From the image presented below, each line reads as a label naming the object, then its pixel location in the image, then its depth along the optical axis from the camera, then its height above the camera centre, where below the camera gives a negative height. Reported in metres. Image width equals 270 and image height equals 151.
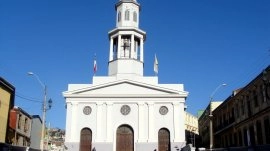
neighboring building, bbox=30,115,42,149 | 52.12 +3.43
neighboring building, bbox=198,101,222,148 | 63.50 +5.21
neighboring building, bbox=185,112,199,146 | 95.35 +9.21
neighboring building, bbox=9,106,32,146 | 38.94 +3.44
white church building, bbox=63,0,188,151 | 43.09 +4.79
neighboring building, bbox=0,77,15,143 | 34.47 +4.99
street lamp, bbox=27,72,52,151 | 28.62 +3.75
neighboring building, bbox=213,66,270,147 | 34.22 +4.57
